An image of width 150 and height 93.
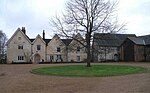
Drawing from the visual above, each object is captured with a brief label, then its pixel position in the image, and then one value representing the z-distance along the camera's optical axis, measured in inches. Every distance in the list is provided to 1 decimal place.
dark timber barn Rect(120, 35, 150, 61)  1373.5
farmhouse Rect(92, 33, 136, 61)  1498.6
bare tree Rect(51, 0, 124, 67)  793.6
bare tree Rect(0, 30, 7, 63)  1951.7
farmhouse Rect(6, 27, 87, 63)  1430.6
